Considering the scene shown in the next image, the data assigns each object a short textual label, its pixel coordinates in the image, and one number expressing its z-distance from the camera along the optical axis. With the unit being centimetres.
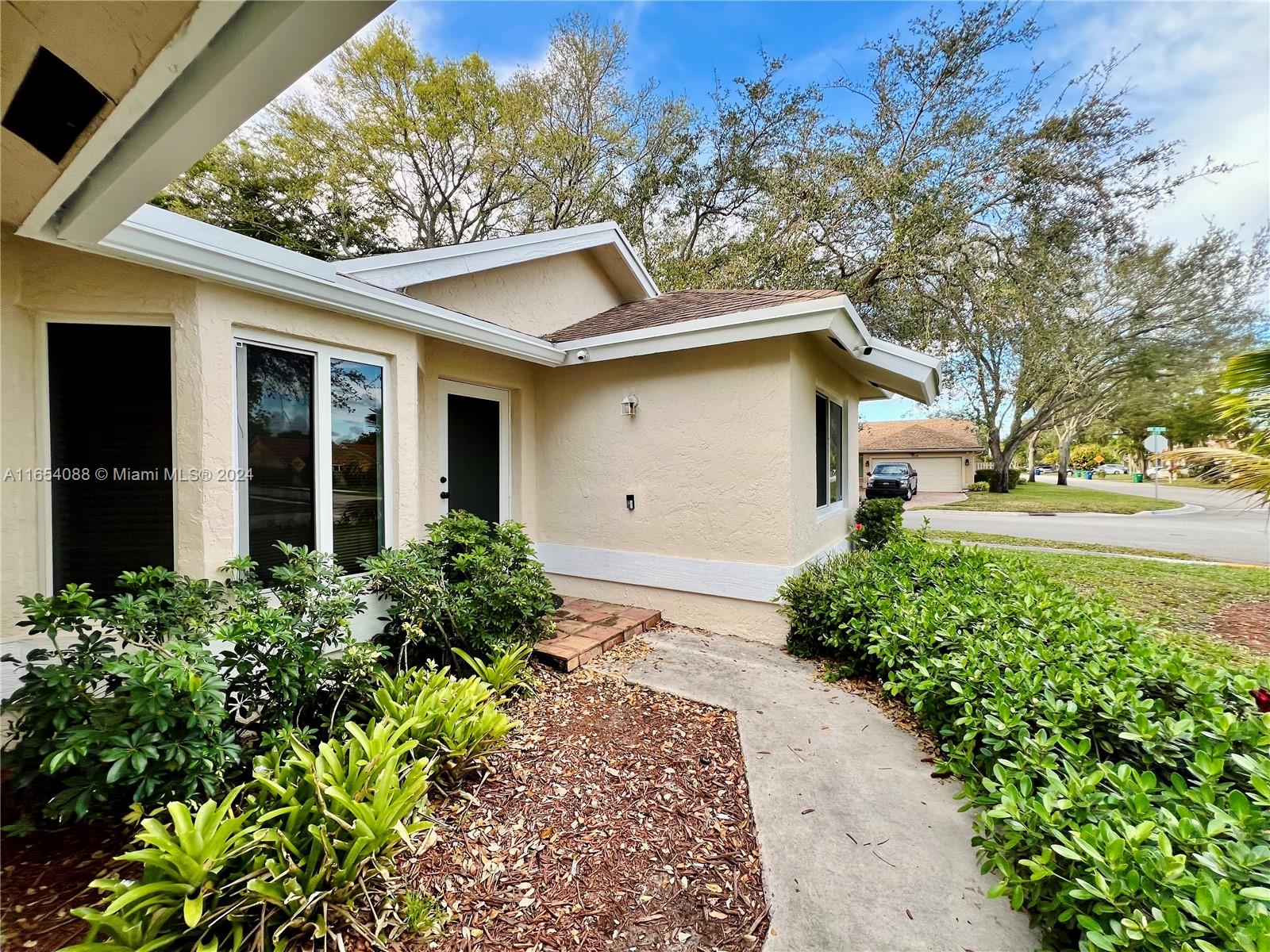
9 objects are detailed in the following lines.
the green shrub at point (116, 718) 225
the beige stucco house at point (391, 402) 332
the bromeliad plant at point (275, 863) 192
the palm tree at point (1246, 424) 381
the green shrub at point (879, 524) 846
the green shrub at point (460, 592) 421
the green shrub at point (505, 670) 399
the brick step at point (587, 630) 482
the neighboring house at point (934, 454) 3322
